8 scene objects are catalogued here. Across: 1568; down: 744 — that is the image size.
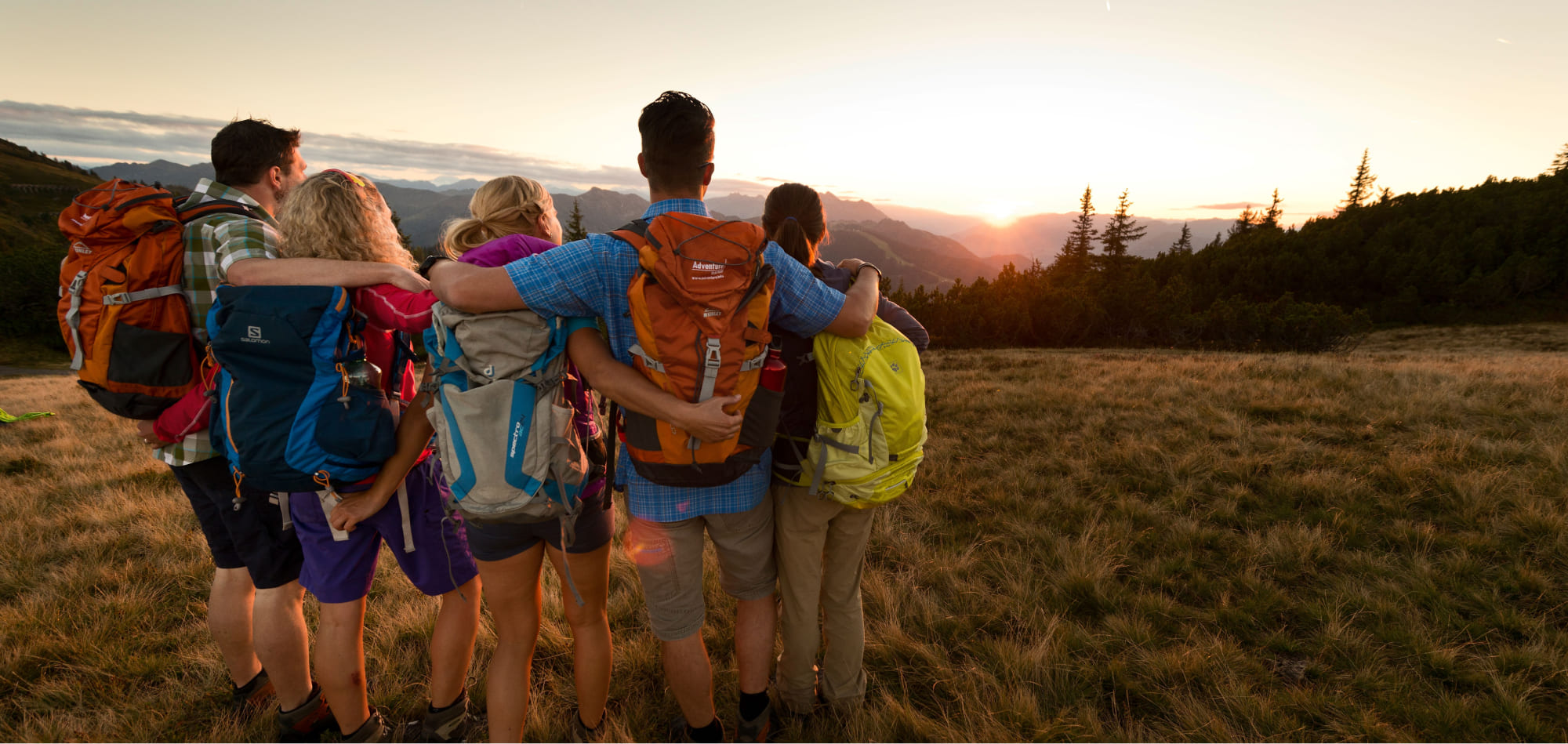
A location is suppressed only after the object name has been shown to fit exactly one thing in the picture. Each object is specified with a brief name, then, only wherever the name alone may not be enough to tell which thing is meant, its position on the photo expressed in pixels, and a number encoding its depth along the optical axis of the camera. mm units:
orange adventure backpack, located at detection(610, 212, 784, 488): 2123
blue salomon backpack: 2236
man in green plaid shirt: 2486
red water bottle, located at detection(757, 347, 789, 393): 2391
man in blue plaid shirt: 2176
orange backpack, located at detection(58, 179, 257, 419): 2543
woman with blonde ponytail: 2312
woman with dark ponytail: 2850
